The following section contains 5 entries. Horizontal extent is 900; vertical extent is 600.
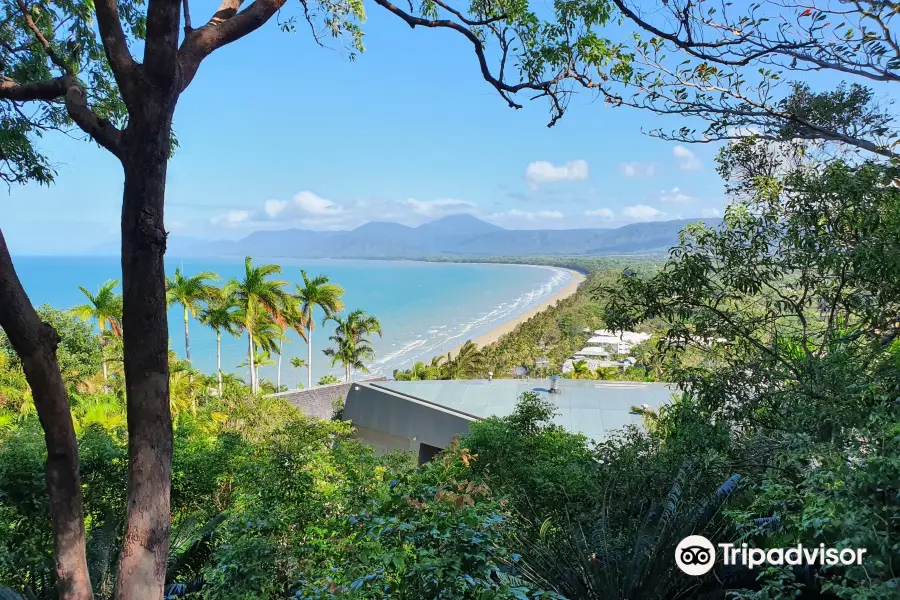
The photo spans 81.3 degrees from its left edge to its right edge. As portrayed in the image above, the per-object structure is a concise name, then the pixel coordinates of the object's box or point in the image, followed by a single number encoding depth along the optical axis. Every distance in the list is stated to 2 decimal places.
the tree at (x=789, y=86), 3.16
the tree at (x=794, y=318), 2.08
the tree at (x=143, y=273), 2.34
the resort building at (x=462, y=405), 7.74
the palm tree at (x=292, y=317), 21.50
